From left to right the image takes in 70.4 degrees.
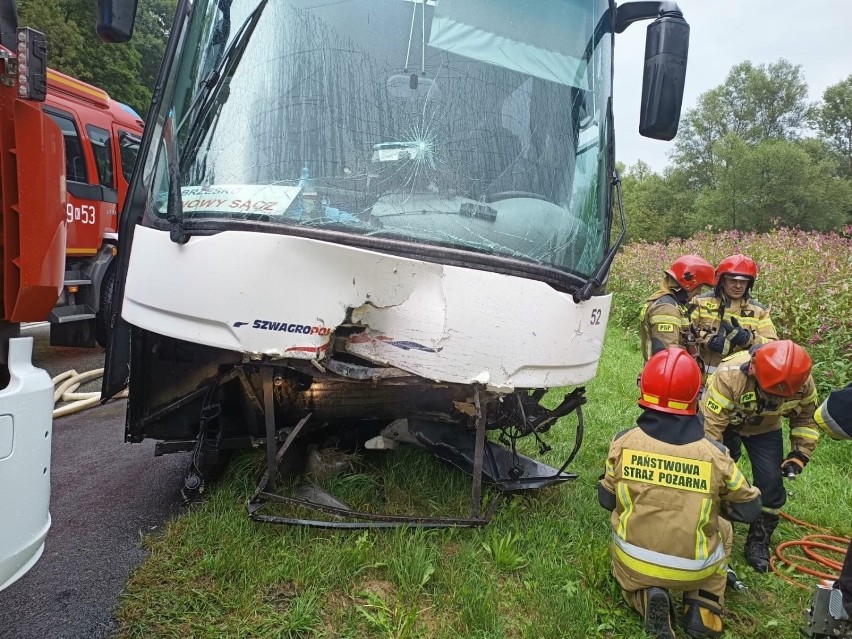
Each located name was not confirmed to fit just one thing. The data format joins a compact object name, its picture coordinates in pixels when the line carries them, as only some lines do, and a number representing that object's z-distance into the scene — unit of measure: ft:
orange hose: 10.07
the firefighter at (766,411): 9.87
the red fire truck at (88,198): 21.47
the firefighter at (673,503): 7.97
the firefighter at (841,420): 7.61
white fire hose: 15.71
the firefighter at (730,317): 13.97
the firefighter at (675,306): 14.43
